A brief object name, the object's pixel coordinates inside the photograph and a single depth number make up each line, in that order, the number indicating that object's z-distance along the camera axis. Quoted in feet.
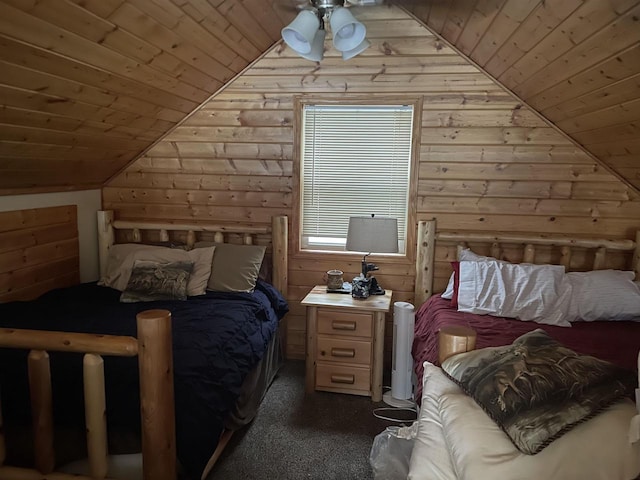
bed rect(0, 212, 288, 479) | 5.33
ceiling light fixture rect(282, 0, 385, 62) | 7.13
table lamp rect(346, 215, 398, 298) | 9.24
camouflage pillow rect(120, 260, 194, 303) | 9.21
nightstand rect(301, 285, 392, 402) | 9.37
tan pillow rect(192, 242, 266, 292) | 9.93
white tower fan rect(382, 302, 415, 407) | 9.46
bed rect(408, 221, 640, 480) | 3.69
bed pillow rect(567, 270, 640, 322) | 8.41
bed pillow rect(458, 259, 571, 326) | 8.48
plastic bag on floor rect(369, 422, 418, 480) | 6.38
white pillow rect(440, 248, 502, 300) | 9.64
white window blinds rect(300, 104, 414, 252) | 10.61
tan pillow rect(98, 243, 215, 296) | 9.88
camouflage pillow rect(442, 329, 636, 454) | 4.01
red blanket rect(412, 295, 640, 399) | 7.04
